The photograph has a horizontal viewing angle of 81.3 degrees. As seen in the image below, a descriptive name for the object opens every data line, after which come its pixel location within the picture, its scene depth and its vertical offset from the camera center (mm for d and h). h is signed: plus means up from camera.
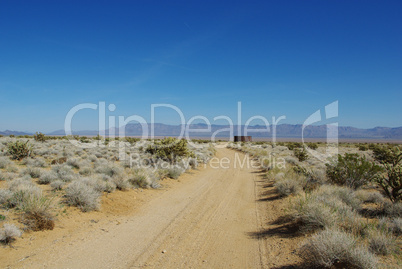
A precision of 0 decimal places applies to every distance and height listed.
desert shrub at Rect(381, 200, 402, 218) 6074 -1990
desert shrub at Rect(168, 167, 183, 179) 14117 -2320
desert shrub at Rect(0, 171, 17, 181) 10008 -1809
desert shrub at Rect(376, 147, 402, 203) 7082 -1494
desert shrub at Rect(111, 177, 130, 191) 10148 -2098
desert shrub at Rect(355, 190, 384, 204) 7465 -2039
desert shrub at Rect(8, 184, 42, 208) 6397 -1720
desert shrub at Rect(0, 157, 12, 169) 12539 -1524
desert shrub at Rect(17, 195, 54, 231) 5830 -2049
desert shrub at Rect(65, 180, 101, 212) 7500 -2048
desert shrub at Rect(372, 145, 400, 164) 17272 -1682
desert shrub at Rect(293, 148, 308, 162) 20788 -1908
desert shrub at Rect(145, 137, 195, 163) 18125 -1194
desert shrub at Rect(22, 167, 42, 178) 10970 -1777
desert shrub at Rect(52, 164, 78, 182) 10195 -1799
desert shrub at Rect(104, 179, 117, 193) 9422 -2116
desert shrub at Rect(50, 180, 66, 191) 8938 -1937
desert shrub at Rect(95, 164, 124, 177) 11828 -1840
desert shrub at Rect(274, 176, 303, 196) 9623 -2167
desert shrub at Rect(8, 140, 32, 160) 16266 -1146
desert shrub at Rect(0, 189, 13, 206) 6652 -1786
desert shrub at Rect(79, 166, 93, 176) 12198 -1913
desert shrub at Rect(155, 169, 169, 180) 13395 -2232
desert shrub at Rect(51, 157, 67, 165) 15432 -1759
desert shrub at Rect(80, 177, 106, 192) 8891 -1889
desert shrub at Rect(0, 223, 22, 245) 4992 -2131
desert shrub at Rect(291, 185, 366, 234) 5449 -1975
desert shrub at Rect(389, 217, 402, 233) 5148 -2048
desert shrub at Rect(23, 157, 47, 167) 14099 -1708
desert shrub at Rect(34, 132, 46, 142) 34325 -369
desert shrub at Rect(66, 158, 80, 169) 14528 -1771
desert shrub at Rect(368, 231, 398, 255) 4349 -2072
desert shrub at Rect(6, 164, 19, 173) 11811 -1749
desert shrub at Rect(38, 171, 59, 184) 9914 -1847
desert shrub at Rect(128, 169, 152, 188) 11202 -2185
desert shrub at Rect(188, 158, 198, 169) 19212 -2344
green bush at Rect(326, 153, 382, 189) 9344 -1553
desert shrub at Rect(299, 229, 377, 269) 3840 -2035
